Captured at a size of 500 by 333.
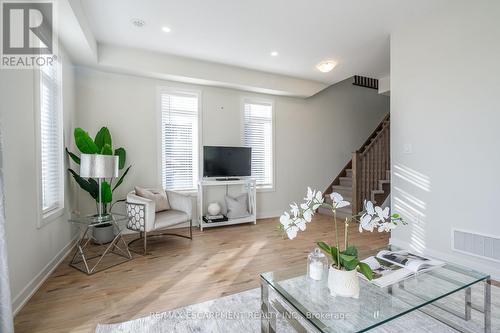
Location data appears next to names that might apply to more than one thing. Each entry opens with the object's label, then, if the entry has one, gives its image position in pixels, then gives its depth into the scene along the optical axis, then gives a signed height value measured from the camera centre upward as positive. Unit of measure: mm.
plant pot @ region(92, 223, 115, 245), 3277 -937
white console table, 4184 -630
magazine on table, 1472 -677
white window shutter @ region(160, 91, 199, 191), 4199 +417
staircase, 4824 -219
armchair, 3078 -714
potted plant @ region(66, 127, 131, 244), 3041 -68
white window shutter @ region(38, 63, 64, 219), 2558 +258
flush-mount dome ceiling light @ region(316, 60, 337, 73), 3742 +1508
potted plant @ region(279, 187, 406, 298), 1278 -363
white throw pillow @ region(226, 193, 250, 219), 4410 -798
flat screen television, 4312 +41
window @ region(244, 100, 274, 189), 4887 +517
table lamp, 2672 -28
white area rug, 1663 -1136
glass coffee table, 1149 -724
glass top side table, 2641 -1131
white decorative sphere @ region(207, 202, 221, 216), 4328 -809
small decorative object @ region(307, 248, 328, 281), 1476 -621
